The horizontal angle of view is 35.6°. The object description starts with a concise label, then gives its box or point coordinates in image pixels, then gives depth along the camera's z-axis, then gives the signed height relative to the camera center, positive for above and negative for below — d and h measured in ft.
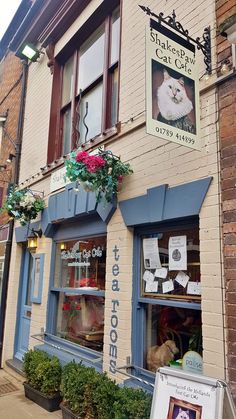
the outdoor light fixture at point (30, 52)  25.35 +15.64
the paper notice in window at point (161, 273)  13.38 +0.48
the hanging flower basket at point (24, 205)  21.67 +4.53
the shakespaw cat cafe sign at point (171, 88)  9.72 +5.43
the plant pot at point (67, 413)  13.78 -4.89
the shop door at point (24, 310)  23.62 -1.78
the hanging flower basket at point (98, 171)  14.35 +4.40
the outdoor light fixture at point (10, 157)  27.57 +9.29
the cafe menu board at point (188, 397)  8.99 -2.77
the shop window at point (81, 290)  17.20 -0.32
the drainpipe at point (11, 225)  25.35 +4.06
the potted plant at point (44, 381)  16.31 -4.39
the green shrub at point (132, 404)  11.20 -3.64
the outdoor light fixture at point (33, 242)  22.70 +2.45
